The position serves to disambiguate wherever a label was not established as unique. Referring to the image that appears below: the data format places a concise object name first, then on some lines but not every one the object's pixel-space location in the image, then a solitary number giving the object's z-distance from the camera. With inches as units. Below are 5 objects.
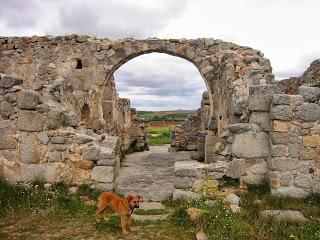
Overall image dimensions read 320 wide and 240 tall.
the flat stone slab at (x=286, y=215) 221.0
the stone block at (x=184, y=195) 261.9
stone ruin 256.1
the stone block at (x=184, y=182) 265.7
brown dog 216.7
